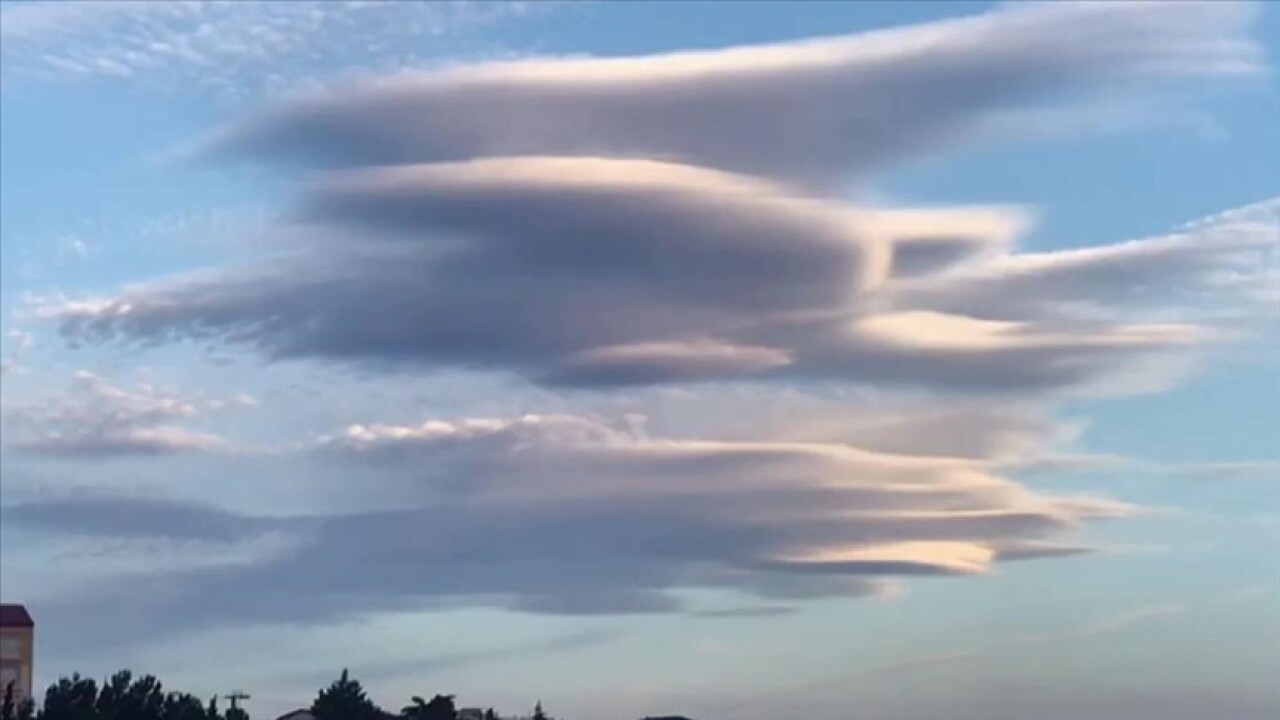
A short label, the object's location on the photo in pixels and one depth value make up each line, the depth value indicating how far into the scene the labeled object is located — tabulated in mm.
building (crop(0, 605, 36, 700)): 150500
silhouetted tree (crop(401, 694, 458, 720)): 142750
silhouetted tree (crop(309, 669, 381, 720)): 143250
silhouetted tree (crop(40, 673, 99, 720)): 140750
